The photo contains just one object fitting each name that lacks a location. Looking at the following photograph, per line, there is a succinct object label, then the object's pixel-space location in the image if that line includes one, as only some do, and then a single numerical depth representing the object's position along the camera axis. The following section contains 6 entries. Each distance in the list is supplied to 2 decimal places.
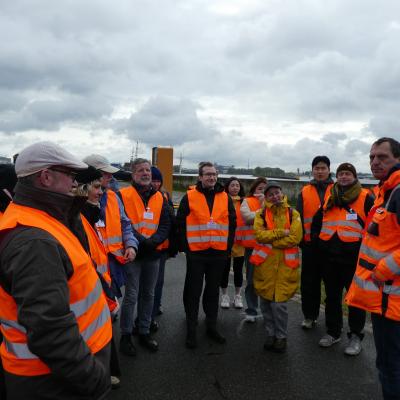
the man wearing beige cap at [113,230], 3.45
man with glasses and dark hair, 4.21
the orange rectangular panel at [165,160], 11.65
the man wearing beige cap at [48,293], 1.37
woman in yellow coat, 4.03
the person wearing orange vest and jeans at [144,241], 3.93
